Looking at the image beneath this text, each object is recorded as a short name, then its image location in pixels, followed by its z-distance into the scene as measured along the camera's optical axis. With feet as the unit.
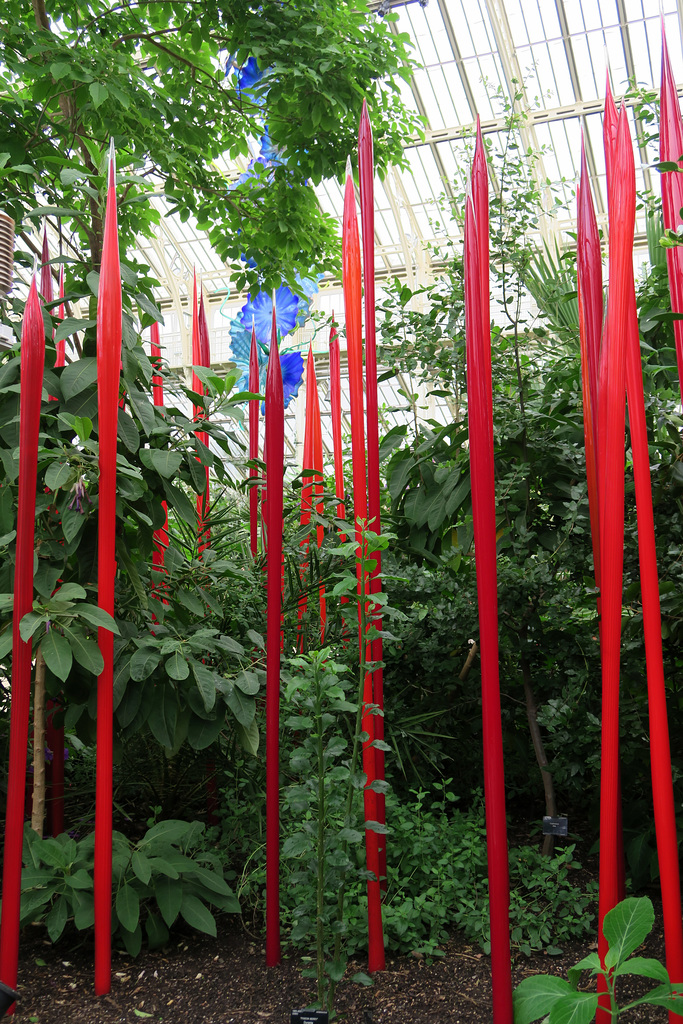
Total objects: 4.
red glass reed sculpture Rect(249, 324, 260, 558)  7.19
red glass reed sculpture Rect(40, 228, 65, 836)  6.08
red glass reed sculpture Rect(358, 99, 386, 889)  4.91
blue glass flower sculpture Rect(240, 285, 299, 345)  12.87
